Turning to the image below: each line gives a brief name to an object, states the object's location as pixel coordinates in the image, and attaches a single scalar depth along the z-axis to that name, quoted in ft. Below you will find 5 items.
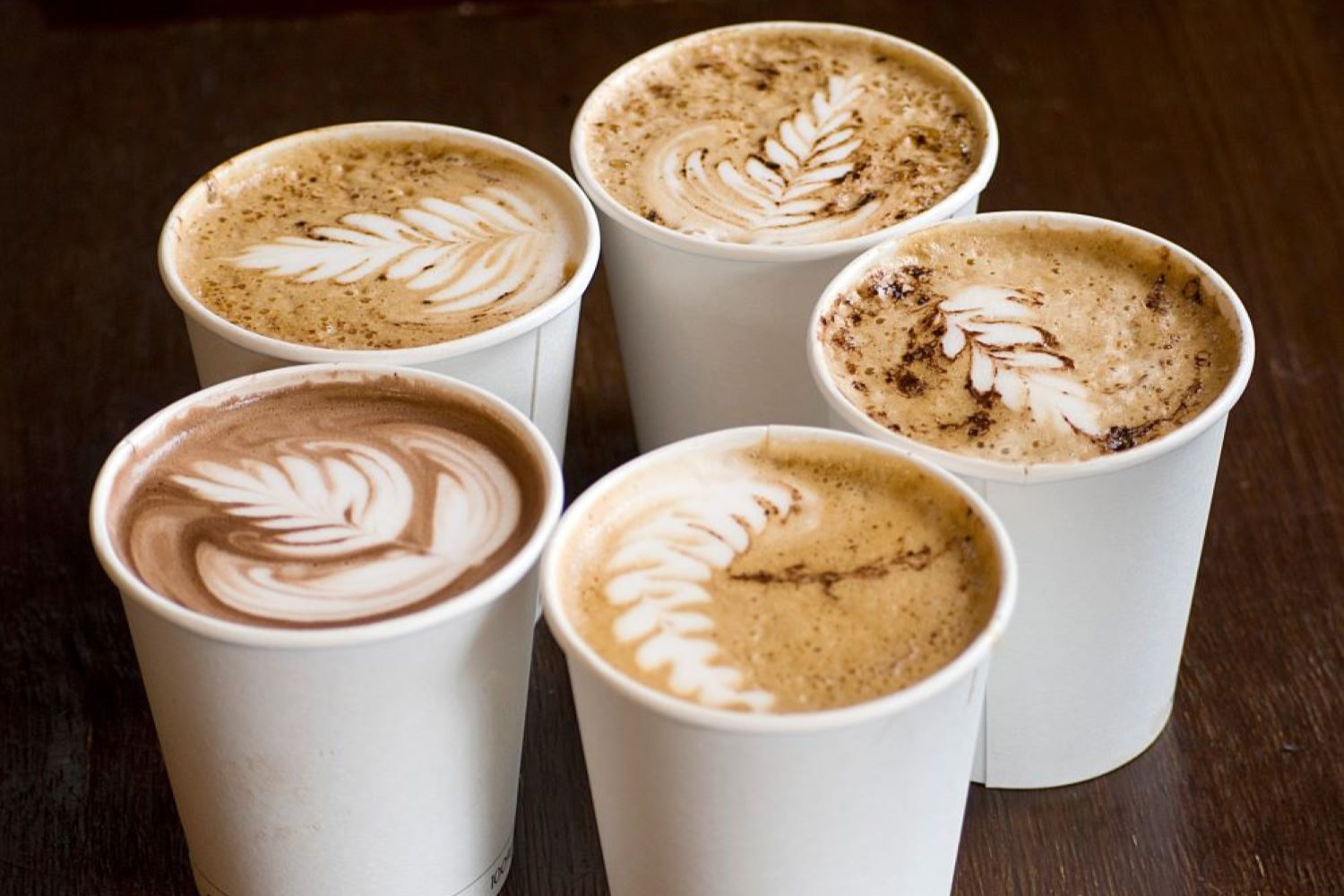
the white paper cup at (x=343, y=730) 2.99
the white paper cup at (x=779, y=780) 2.94
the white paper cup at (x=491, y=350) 3.21
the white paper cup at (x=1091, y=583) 3.10
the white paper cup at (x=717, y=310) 3.32
